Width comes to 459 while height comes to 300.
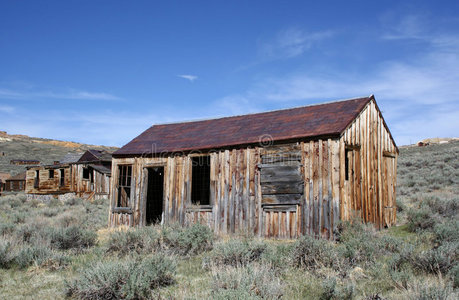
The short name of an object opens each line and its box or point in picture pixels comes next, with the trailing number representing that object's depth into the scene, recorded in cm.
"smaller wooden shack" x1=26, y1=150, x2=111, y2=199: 2706
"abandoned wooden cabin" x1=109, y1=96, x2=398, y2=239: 953
